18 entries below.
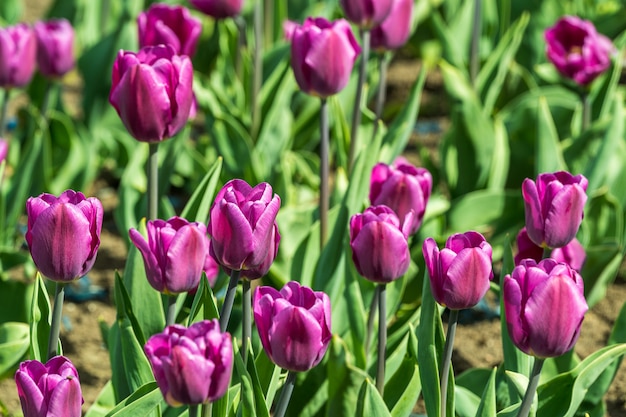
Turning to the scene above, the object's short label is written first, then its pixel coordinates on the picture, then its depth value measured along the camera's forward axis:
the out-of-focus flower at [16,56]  2.82
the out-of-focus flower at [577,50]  2.86
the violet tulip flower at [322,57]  2.54
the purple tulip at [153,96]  2.40
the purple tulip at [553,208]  2.34
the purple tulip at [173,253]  2.29
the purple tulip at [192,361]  2.15
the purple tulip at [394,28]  2.72
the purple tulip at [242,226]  2.25
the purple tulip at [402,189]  2.48
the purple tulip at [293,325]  2.23
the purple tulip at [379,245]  2.33
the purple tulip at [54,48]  2.93
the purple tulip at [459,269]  2.27
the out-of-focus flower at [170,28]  2.67
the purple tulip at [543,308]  2.23
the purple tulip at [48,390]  2.22
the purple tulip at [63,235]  2.27
